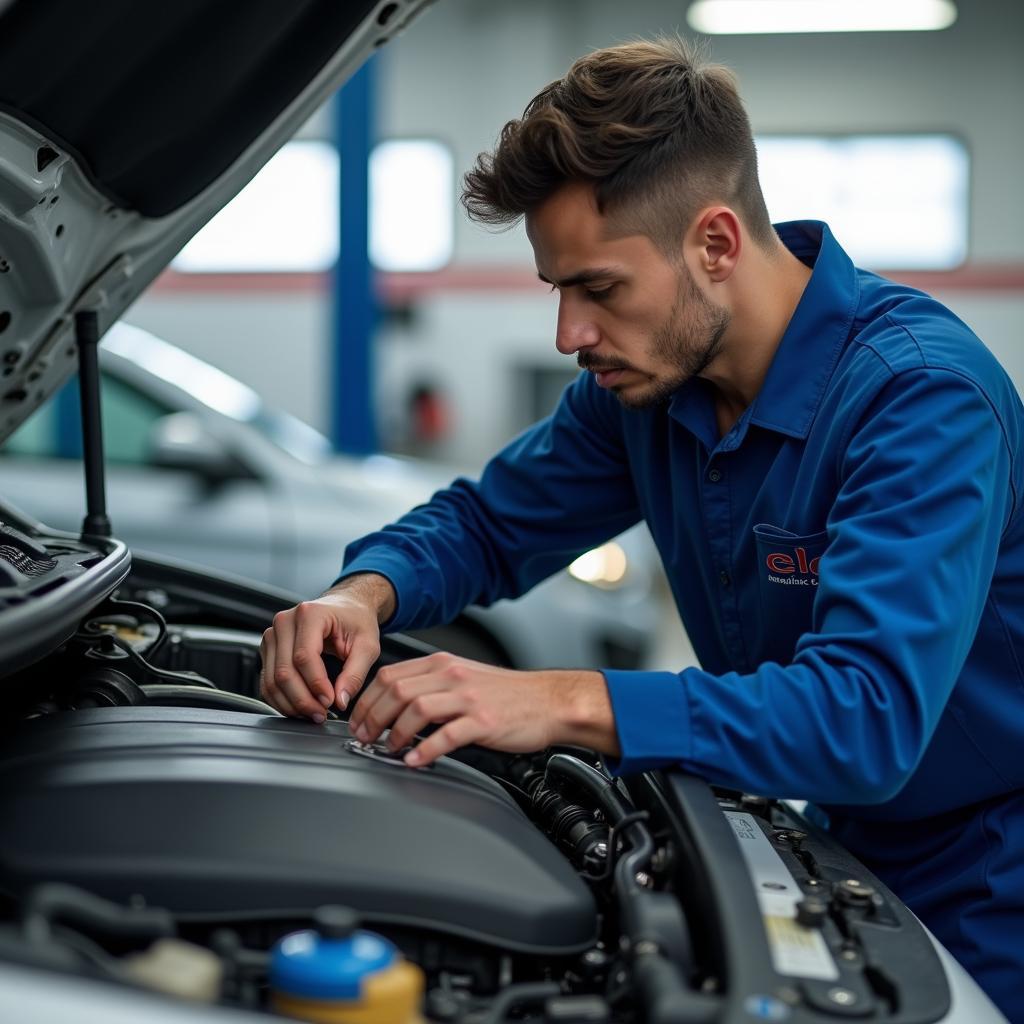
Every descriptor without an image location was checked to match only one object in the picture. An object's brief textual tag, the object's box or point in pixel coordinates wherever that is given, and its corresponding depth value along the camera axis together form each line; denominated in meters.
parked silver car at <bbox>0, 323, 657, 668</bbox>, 3.88
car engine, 0.94
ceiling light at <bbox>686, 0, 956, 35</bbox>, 8.36
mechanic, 1.26
